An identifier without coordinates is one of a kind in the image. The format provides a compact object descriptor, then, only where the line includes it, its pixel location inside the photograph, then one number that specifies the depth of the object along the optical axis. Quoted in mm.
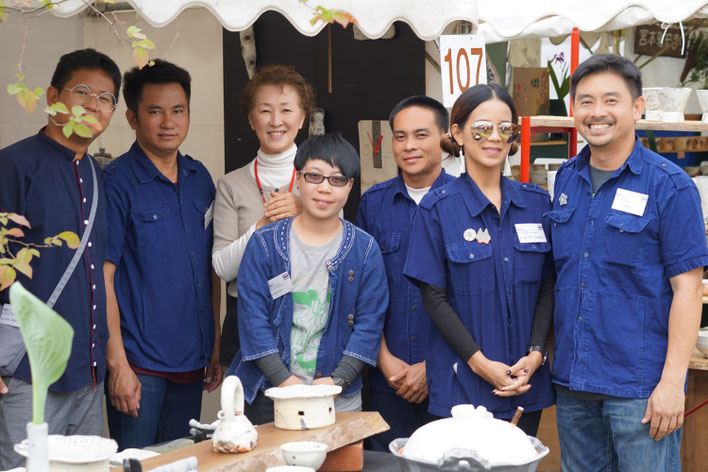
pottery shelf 3693
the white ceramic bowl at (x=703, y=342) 3689
